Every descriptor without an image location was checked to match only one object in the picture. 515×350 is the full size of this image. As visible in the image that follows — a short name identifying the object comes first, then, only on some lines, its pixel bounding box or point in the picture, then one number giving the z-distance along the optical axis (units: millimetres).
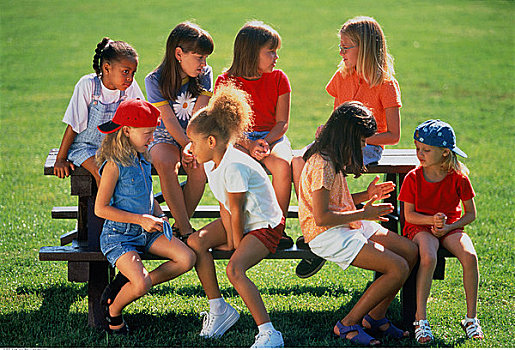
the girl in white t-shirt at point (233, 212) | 8187
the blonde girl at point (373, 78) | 9641
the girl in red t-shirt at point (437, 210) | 8484
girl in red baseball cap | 8312
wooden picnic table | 8672
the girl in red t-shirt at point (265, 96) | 9305
